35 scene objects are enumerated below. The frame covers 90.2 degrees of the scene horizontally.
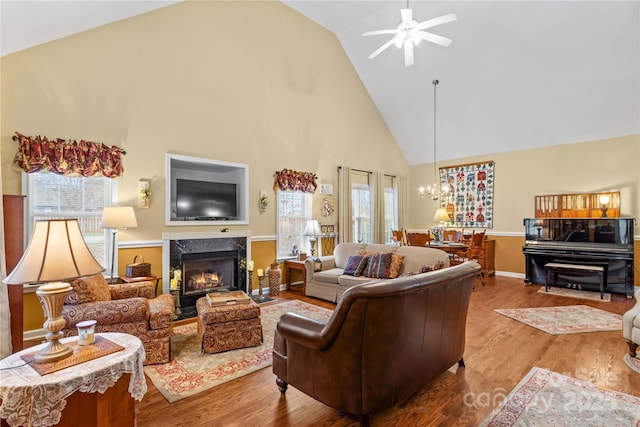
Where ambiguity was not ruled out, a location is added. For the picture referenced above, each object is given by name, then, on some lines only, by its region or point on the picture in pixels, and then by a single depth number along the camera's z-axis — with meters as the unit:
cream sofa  4.43
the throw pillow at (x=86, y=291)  2.78
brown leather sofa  1.89
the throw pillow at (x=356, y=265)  4.82
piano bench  5.37
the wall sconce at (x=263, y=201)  5.66
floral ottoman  3.15
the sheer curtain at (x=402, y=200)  8.47
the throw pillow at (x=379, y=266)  4.59
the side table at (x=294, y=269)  5.68
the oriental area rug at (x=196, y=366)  2.55
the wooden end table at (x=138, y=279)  3.76
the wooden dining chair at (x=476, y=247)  6.32
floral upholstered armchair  2.68
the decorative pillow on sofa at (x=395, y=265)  4.57
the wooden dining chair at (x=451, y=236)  7.07
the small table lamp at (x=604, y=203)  5.80
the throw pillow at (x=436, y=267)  3.66
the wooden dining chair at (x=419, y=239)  6.25
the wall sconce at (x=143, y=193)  4.33
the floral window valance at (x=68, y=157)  3.45
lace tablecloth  1.41
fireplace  4.63
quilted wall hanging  7.53
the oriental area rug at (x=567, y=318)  3.85
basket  4.00
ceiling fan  3.79
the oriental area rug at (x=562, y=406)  2.11
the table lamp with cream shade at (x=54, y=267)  1.59
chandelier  8.01
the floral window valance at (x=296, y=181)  5.86
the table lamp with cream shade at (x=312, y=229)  6.02
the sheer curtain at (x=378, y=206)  7.76
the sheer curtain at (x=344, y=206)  6.93
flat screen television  4.92
